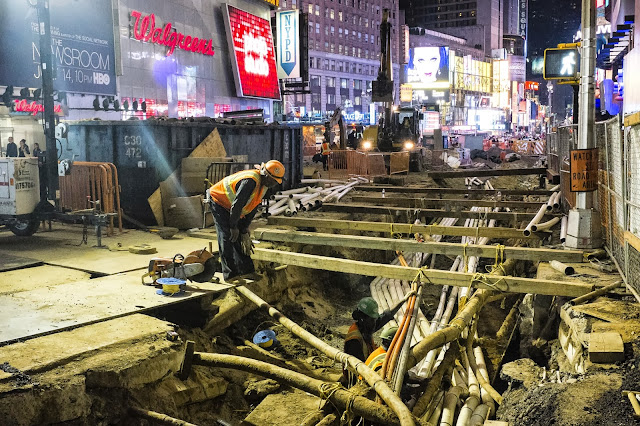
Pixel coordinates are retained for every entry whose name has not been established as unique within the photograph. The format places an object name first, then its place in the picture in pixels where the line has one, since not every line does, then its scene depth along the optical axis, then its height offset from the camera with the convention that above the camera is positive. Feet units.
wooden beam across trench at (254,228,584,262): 27.61 -4.43
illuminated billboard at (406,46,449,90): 349.20 +54.18
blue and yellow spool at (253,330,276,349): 27.48 -8.24
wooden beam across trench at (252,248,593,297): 23.31 -5.11
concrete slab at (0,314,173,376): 18.25 -5.93
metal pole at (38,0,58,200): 41.47 +5.03
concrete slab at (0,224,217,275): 33.12 -5.26
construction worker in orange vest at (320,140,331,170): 97.80 +1.03
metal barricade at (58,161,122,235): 42.80 -1.51
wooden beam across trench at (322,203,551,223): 41.13 -4.00
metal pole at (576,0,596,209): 29.48 +3.40
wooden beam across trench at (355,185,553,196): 49.93 -3.02
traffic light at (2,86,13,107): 52.60 +6.63
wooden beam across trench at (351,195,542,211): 45.11 -3.55
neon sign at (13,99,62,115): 64.28 +6.86
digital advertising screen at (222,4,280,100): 104.42 +20.33
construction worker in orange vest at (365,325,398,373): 19.85 -6.82
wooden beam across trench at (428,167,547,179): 57.32 -1.54
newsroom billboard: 62.28 +14.22
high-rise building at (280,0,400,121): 323.37 +63.96
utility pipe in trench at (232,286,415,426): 15.39 -6.50
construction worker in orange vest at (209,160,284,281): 28.40 -2.27
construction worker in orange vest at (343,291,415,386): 23.39 -6.84
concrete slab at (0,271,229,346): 21.71 -5.69
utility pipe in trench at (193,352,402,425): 16.30 -6.89
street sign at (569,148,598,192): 29.27 -0.82
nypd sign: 117.19 +23.80
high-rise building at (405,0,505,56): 496.23 +126.67
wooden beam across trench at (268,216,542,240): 33.76 -4.22
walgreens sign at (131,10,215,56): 84.33 +19.78
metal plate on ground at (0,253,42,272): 32.32 -5.30
